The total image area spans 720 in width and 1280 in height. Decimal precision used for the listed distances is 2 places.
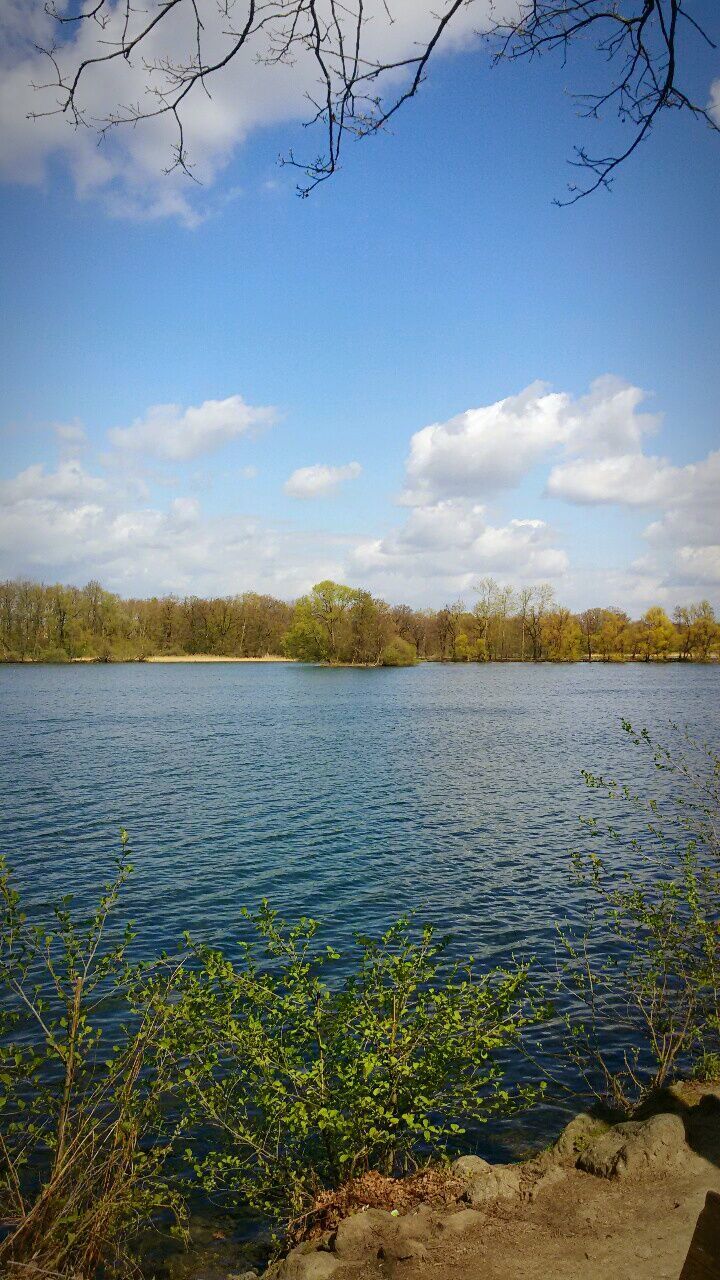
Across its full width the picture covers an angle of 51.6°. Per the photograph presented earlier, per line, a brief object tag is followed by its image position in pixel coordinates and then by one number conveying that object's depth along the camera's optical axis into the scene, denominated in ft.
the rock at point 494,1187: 21.68
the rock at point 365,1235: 19.75
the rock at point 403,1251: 19.16
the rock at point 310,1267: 19.19
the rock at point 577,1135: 23.75
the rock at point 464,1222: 20.26
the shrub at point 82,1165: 18.28
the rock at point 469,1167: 22.99
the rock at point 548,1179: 21.89
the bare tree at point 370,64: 10.98
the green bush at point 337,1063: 22.98
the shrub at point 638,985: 30.01
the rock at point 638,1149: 22.02
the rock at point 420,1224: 20.15
